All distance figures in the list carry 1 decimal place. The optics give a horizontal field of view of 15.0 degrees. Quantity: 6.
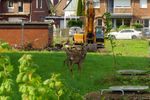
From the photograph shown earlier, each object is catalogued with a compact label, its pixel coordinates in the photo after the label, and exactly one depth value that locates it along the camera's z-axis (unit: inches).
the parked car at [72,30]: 2551.7
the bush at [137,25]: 2940.5
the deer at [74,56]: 725.9
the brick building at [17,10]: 3107.8
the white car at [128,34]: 2566.4
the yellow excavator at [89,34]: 1528.1
